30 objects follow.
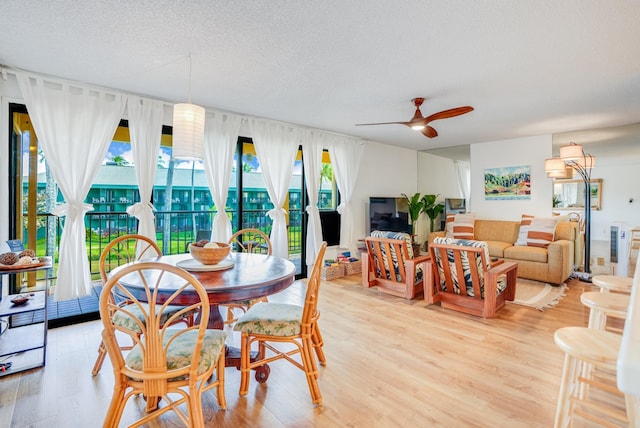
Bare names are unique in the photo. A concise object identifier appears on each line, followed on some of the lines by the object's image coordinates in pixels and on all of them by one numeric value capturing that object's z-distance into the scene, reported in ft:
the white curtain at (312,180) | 15.99
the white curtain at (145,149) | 10.92
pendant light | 7.76
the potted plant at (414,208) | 20.85
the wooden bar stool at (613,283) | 6.55
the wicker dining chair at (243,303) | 8.55
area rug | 12.12
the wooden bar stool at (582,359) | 4.24
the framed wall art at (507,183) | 18.29
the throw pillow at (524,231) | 16.63
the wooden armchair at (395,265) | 12.36
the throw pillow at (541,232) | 15.66
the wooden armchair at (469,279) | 10.31
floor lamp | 15.24
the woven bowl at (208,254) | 6.86
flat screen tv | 18.89
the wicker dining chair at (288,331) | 6.23
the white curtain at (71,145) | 9.36
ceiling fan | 10.38
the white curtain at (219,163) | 12.69
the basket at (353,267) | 17.02
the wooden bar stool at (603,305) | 5.55
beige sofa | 14.49
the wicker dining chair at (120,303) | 6.67
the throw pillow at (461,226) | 18.63
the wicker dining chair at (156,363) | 4.43
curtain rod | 8.93
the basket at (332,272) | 16.14
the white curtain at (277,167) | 14.40
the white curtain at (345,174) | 17.51
